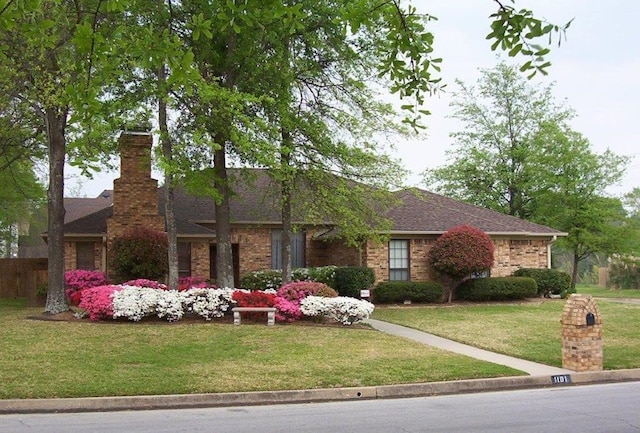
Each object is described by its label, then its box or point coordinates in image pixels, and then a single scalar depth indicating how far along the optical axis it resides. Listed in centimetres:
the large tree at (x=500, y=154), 4050
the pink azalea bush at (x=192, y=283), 2153
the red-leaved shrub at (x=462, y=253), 2572
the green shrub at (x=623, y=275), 4383
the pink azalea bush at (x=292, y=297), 1834
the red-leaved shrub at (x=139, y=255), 2266
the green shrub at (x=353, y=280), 2480
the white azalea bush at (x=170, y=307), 1797
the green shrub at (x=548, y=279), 2831
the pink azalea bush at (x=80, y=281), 2234
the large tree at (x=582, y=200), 3600
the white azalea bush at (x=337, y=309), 1844
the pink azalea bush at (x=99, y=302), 1792
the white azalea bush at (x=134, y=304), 1778
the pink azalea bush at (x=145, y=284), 2078
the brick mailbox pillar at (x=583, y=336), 1321
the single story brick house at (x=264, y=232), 2403
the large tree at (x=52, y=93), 1781
